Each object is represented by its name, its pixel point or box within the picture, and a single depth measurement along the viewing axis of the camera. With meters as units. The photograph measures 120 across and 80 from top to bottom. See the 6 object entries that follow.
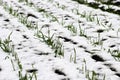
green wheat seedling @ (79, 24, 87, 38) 6.47
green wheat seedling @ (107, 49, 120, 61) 5.00
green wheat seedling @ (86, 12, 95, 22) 7.80
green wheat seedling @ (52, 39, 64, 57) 5.36
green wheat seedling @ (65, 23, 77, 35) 6.77
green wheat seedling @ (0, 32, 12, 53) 5.61
